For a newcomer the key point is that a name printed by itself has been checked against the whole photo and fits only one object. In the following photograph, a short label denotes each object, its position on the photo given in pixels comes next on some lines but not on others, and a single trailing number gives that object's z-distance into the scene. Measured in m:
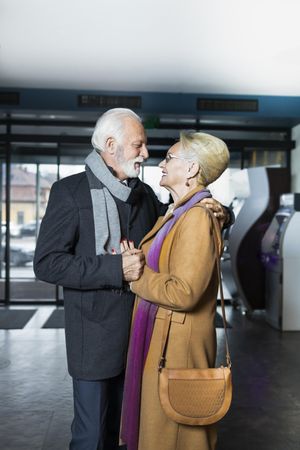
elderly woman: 1.52
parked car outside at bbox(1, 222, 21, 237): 10.45
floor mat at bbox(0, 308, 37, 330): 5.87
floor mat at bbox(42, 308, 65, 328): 5.93
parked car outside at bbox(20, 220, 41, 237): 10.70
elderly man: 1.66
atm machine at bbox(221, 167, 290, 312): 6.38
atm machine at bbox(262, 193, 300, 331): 5.67
